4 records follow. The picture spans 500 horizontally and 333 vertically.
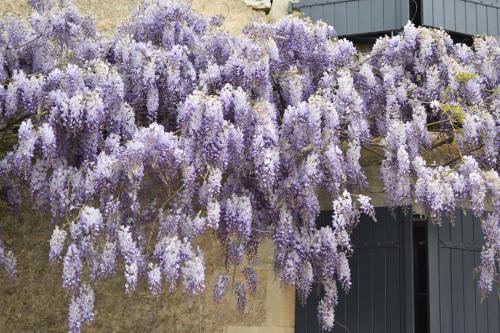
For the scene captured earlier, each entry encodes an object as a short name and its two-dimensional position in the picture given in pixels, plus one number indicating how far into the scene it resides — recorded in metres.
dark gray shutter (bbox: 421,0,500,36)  5.86
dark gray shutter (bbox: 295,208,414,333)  5.20
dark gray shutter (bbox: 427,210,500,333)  5.18
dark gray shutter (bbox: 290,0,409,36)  5.90
